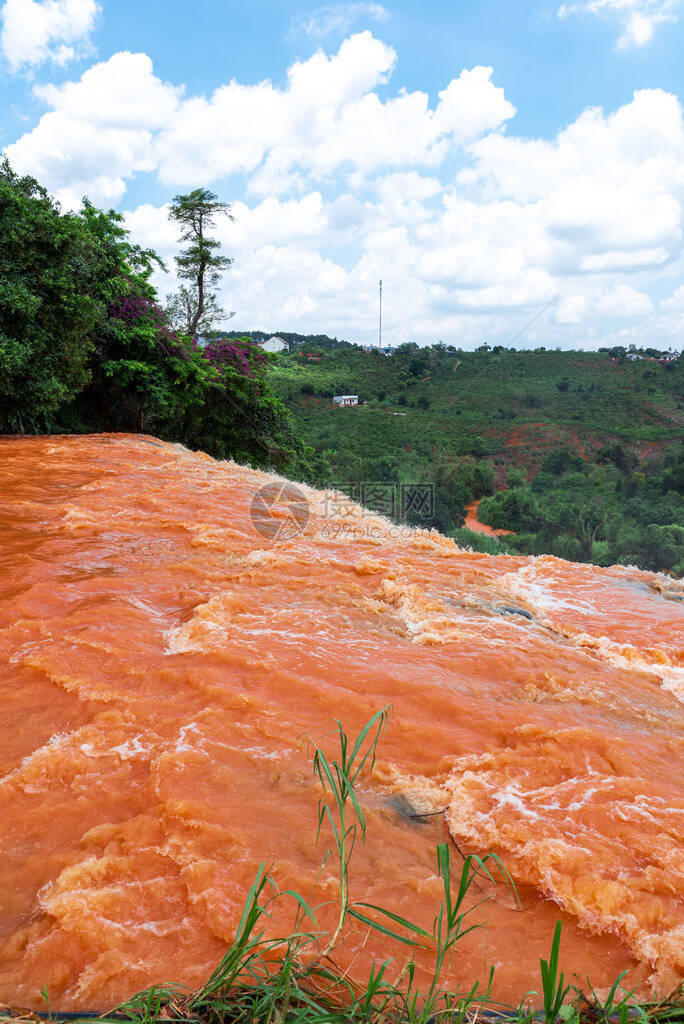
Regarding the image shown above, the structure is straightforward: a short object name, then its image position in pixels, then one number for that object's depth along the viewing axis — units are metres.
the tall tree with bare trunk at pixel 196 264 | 16.86
